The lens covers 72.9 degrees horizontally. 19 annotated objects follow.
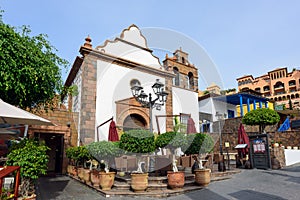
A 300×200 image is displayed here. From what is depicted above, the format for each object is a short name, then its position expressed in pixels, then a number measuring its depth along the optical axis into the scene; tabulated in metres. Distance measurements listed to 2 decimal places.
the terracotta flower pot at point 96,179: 6.15
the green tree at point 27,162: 4.08
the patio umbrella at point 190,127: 10.23
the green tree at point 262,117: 9.73
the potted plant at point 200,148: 6.01
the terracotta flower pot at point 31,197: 4.01
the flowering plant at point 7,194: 3.61
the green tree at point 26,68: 5.02
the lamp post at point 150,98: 7.09
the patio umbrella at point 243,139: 9.69
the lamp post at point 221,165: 8.19
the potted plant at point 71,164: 8.04
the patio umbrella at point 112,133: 8.78
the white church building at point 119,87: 10.05
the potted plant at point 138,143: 5.83
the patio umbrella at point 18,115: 3.91
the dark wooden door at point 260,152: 8.90
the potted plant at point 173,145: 5.57
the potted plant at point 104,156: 5.66
